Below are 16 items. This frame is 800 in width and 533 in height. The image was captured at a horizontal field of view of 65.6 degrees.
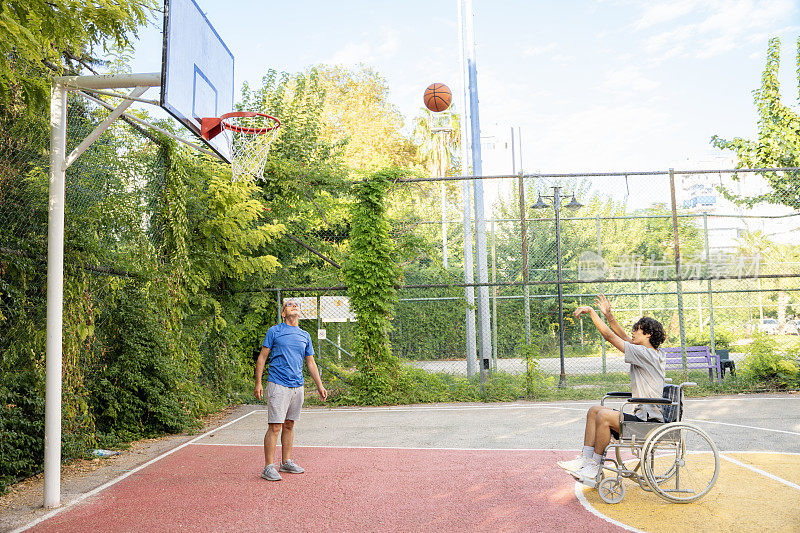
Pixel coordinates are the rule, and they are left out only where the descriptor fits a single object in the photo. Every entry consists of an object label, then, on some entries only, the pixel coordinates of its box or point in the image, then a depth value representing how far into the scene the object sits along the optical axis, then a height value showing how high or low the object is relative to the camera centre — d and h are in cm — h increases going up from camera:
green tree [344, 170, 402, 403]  1189 +36
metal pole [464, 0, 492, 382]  1270 +132
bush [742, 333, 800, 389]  1220 -139
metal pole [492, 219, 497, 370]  1491 -39
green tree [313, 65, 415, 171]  3089 +984
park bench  1265 -129
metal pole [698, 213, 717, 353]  1342 +5
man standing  652 -81
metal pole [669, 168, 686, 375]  1199 +131
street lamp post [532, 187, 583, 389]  1268 +110
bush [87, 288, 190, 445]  823 -97
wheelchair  530 -138
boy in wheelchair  552 -79
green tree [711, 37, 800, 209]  1575 +402
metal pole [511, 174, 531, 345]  1195 +132
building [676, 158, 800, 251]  1523 +189
